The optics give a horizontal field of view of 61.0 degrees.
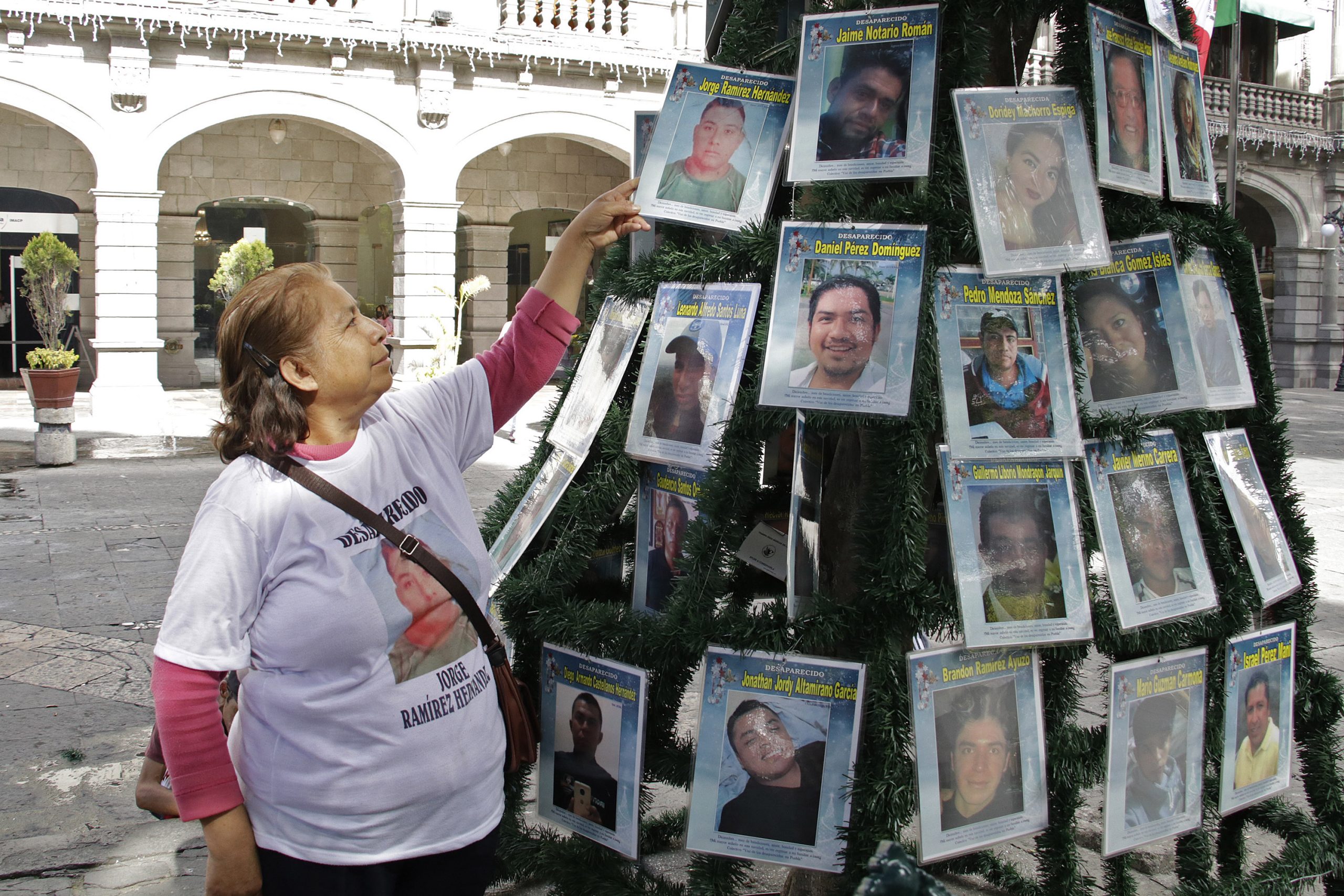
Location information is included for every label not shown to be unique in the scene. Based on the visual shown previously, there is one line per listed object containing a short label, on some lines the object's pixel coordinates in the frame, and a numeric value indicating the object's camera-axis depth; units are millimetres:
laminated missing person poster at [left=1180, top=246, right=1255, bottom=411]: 2145
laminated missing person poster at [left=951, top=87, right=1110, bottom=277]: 1873
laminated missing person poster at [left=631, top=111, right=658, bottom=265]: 2266
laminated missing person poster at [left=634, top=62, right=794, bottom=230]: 2068
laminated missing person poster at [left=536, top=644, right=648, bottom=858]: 2061
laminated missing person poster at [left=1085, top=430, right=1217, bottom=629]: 1990
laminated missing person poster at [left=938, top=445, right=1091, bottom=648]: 1864
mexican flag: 6711
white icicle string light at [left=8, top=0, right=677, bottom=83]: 13367
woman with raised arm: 1502
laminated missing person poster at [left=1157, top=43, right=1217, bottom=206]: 2131
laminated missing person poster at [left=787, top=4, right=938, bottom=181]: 1899
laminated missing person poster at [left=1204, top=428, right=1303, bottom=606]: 2172
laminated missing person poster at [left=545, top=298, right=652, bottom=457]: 2195
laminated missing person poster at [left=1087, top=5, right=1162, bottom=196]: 1973
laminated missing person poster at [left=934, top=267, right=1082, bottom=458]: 1870
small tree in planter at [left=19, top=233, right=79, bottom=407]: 11578
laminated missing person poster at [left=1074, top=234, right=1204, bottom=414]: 2059
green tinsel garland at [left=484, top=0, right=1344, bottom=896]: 1880
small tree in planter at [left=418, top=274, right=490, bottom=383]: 11414
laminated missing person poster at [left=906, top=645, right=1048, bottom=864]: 1873
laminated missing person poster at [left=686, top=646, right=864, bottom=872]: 1918
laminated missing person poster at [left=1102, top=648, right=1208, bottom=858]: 2074
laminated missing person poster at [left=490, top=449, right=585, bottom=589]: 2225
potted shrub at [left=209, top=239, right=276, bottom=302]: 13492
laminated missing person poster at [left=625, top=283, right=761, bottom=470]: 2006
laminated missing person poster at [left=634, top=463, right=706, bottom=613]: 2178
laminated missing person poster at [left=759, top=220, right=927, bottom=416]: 1861
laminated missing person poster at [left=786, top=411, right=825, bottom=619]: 1955
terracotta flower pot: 10398
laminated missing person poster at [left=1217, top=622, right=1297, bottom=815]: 2215
